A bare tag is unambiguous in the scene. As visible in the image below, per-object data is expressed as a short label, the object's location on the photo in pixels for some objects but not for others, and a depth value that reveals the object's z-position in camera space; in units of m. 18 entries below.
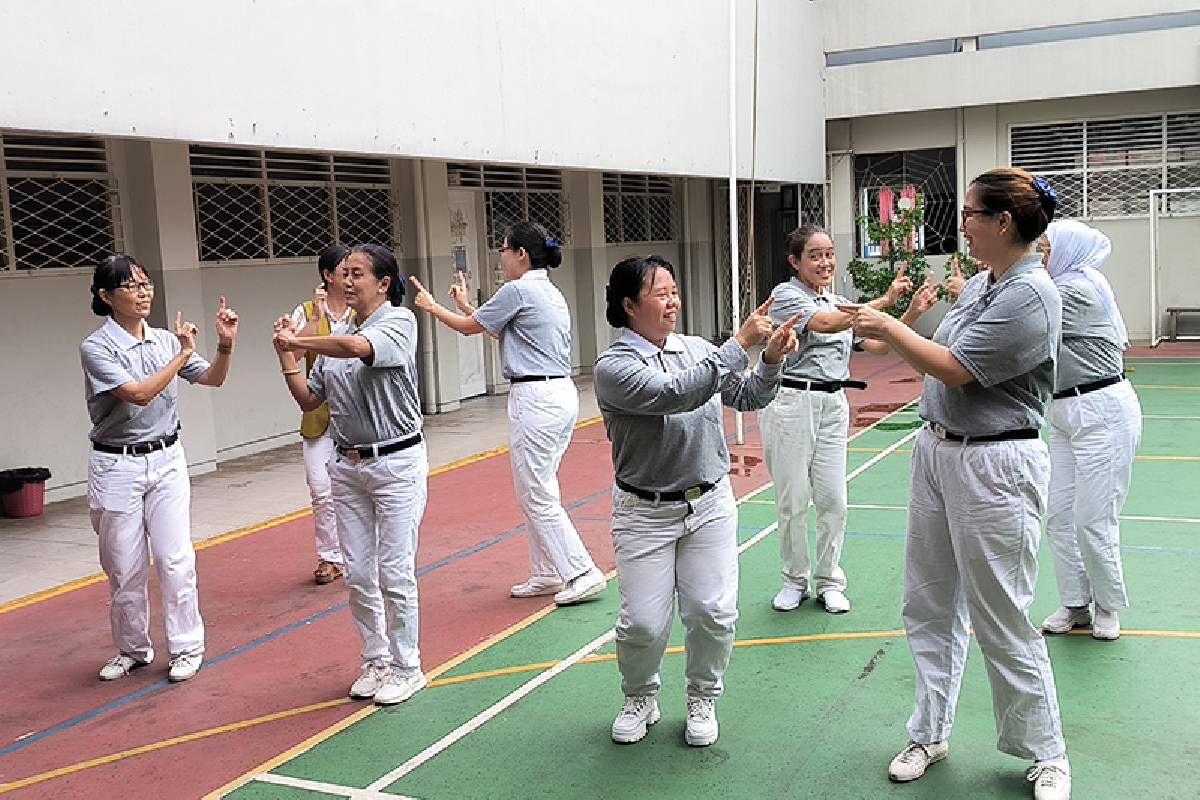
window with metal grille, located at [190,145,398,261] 11.23
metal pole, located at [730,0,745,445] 7.94
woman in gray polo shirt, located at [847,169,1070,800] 3.76
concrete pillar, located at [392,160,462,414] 13.46
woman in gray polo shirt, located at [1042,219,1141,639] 5.16
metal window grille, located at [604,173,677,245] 18.02
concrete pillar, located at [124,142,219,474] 10.05
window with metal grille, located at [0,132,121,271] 9.29
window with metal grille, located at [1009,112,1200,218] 18.11
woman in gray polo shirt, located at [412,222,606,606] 6.33
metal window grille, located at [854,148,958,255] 19.52
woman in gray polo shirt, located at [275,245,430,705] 5.01
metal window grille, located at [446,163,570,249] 14.95
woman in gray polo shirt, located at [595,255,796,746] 4.31
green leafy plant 17.98
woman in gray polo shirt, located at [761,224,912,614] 5.85
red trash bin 8.95
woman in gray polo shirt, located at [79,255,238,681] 5.46
